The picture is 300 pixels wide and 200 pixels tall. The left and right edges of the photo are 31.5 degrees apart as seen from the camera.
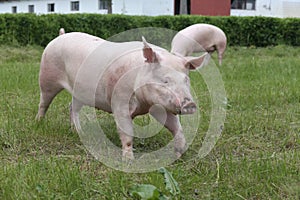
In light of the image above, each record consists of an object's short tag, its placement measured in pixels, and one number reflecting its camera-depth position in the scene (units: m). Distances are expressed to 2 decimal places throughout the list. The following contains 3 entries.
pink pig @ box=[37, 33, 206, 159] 2.81
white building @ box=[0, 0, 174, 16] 22.27
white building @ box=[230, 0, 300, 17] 24.00
